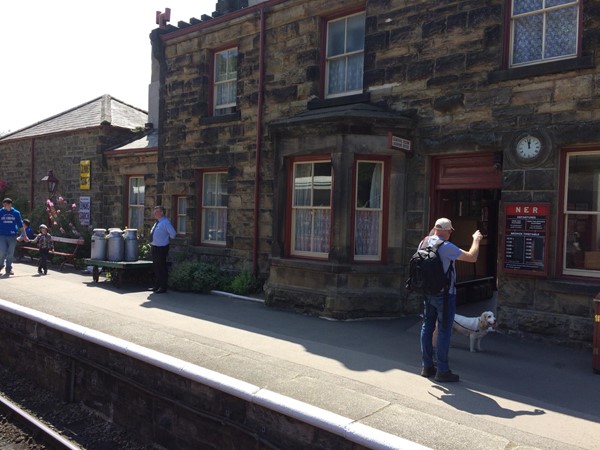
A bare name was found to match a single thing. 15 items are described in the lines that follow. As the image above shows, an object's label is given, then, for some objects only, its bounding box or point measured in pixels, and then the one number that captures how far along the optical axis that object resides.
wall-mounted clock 7.20
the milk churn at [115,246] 11.41
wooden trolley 10.99
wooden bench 13.66
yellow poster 16.08
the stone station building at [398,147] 7.18
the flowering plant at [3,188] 19.44
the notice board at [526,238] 7.18
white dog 6.51
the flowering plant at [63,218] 15.20
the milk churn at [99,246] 11.62
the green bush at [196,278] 10.78
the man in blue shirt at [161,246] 10.59
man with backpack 5.50
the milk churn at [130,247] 11.52
